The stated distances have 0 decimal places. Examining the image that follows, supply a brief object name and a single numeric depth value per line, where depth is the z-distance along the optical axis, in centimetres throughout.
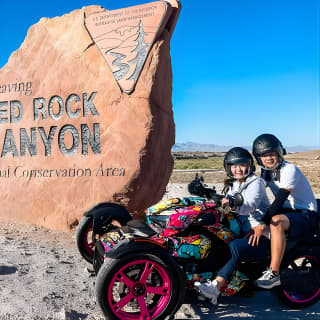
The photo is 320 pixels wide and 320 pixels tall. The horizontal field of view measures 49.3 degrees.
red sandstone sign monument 583
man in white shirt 298
